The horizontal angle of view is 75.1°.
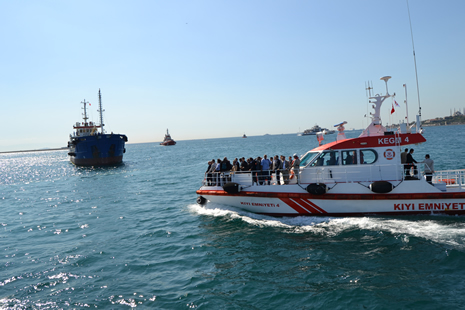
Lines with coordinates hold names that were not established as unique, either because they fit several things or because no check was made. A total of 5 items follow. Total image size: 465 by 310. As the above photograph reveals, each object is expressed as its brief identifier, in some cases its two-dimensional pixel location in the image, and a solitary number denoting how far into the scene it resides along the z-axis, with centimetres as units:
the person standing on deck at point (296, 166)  1209
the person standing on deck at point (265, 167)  1291
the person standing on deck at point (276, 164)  1286
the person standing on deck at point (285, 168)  1230
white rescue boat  1085
